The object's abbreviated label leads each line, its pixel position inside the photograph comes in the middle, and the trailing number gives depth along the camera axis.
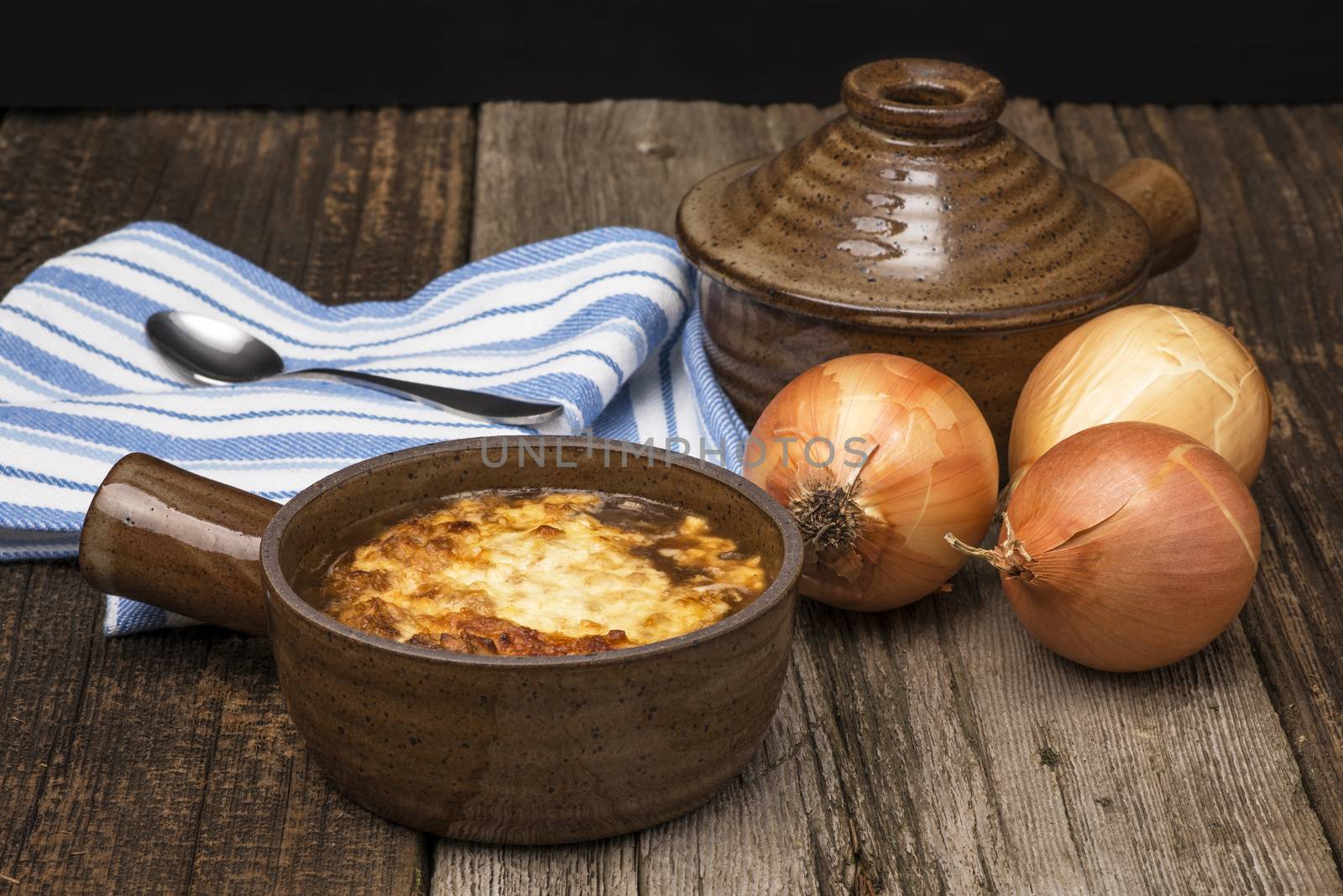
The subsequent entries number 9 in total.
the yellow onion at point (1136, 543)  0.91
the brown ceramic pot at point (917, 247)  0.99
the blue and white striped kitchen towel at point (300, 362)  1.01
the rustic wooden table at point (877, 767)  0.87
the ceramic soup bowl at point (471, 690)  0.84
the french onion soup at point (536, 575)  0.87
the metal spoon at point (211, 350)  1.09
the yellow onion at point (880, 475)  0.94
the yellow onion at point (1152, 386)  0.96
